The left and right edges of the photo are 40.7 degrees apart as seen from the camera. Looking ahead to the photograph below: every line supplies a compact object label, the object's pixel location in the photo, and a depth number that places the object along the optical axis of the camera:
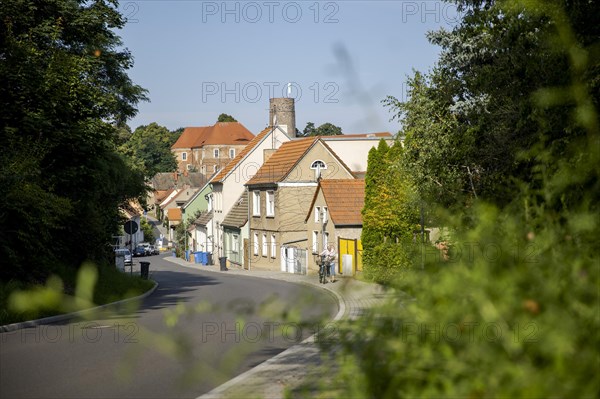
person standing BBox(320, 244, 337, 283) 33.00
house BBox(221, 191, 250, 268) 57.31
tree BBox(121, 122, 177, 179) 149.01
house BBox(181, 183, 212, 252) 75.94
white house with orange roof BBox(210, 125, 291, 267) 59.19
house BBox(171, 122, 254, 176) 161.25
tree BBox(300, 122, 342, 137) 102.40
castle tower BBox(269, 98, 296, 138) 79.88
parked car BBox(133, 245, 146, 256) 90.51
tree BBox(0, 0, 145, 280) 20.67
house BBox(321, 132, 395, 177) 55.34
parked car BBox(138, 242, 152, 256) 96.44
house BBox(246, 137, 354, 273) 50.00
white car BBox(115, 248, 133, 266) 72.09
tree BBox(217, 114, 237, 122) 170.95
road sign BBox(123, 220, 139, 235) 35.29
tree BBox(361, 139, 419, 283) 31.72
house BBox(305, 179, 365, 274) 40.72
